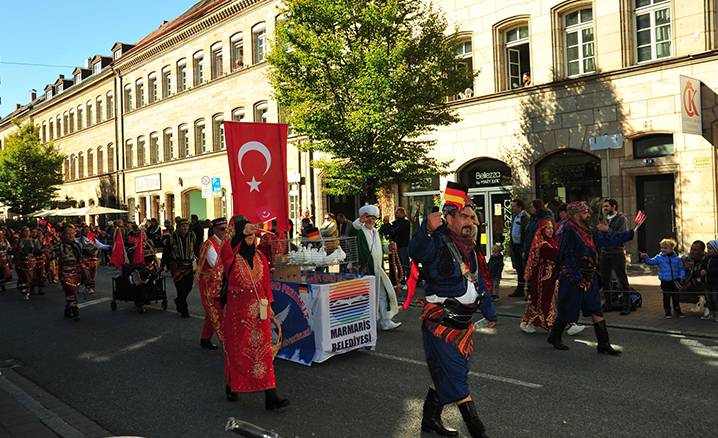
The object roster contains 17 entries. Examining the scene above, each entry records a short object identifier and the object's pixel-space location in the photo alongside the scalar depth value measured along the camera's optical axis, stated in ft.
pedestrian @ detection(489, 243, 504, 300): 40.60
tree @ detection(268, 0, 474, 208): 50.49
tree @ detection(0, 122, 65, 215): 154.81
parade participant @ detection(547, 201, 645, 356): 24.38
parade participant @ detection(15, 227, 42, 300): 51.78
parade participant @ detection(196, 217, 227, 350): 19.97
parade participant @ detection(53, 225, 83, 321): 38.34
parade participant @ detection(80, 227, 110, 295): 48.19
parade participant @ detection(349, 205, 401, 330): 29.76
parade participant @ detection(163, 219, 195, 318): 37.68
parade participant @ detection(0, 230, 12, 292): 58.15
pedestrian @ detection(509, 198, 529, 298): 40.81
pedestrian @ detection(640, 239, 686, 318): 32.14
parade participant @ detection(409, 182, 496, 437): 15.24
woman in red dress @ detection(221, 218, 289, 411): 18.92
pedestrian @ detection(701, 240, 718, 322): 30.55
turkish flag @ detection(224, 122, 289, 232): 24.49
